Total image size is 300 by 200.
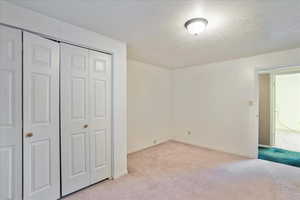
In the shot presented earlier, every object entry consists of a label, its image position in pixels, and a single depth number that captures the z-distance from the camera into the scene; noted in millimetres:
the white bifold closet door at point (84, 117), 2002
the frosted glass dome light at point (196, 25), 1779
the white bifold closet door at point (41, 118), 1679
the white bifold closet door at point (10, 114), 1533
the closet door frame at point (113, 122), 2463
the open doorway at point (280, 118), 3641
